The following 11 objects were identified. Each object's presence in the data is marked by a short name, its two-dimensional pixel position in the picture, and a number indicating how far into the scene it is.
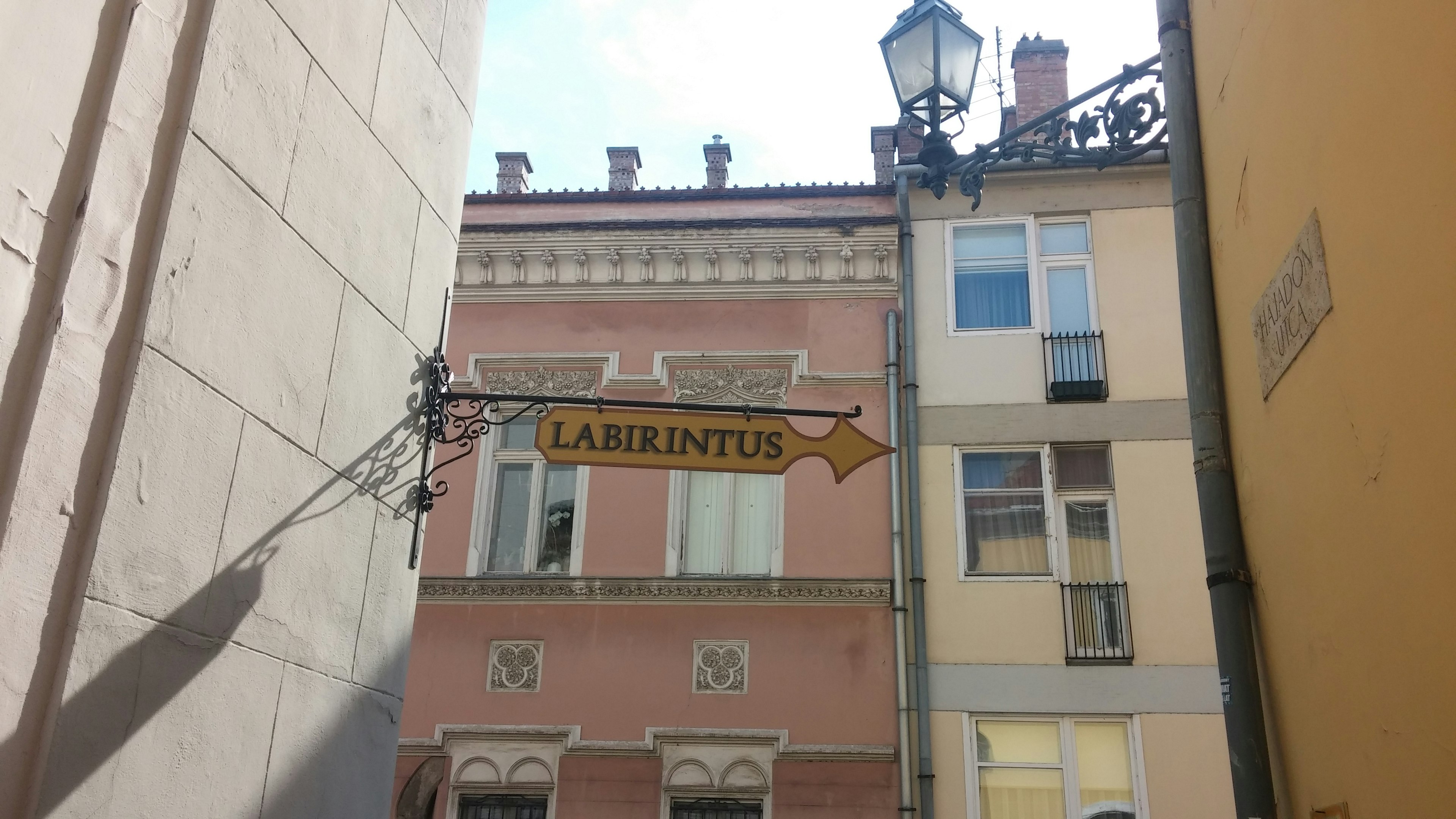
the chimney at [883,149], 16.31
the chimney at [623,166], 18.36
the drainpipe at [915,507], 11.76
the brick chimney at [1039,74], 15.85
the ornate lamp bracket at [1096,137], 5.78
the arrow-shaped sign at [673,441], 6.53
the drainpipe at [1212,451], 4.33
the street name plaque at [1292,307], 3.92
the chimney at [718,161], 18.58
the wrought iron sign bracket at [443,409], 6.49
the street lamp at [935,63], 6.06
